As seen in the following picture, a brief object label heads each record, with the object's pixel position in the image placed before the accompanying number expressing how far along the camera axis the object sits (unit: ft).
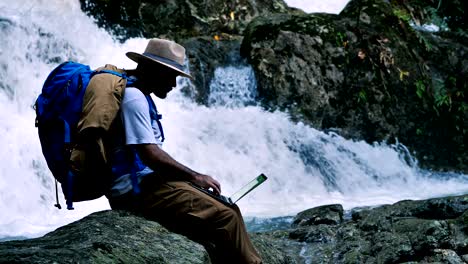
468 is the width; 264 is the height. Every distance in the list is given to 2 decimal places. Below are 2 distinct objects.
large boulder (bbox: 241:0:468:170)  38.68
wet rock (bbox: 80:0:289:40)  43.98
